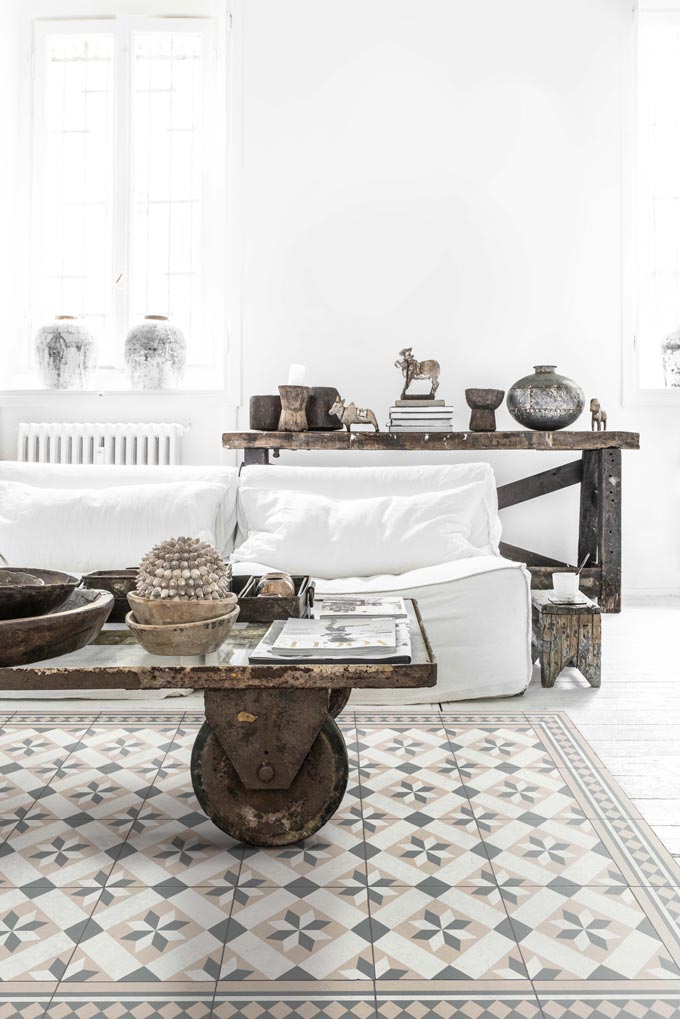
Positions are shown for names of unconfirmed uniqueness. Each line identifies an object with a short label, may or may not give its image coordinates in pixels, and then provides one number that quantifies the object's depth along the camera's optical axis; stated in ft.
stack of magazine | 4.87
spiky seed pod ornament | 5.18
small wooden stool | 9.25
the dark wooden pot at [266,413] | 12.52
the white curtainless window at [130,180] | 14.35
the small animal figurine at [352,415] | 12.38
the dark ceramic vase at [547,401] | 12.53
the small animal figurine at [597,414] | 12.66
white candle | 12.67
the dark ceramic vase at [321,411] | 12.62
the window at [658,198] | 14.29
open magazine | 6.01
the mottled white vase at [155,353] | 13.62
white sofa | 8.61
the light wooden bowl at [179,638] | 5.10
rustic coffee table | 4.83
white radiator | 13.80
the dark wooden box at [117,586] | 6.26
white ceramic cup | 9.37
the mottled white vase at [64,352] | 13.74
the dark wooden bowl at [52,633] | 4.70
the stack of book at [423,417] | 12.61
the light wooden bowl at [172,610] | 5.15
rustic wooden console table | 12.31
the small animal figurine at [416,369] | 12.75
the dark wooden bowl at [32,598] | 5.00
